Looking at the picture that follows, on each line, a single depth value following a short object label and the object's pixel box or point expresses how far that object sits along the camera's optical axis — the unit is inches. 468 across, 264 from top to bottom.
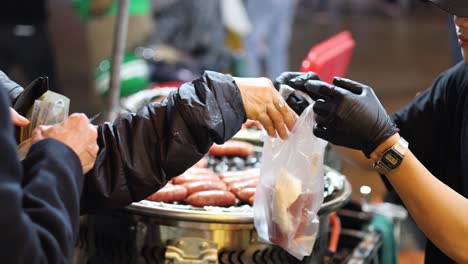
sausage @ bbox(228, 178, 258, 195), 113.3
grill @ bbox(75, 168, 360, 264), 101.7
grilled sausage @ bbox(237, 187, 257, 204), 111.0
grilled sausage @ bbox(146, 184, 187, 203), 107.6
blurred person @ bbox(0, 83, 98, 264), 63.4
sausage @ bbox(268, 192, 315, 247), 98.4
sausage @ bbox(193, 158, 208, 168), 125.4
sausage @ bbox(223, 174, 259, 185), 116.4
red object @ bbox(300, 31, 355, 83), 127.4
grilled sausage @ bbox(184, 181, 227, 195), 112.0
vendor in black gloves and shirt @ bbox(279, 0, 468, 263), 86.0
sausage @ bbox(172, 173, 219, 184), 115.3
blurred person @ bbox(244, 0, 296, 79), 312.8
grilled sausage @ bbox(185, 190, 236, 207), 108.1
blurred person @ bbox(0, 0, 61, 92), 253.6
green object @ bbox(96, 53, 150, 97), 227.3
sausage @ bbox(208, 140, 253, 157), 134.3
